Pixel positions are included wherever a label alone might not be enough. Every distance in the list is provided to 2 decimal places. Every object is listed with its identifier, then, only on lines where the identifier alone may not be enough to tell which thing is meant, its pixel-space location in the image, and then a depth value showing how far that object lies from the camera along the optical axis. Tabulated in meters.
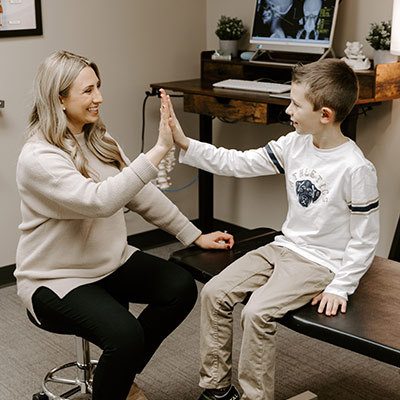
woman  1.75
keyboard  2.75
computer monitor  2.83
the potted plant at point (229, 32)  3.28
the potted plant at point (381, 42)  2.62
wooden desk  2.58
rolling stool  2.04
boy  1.74
